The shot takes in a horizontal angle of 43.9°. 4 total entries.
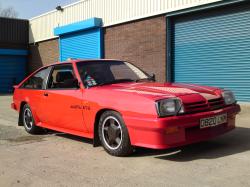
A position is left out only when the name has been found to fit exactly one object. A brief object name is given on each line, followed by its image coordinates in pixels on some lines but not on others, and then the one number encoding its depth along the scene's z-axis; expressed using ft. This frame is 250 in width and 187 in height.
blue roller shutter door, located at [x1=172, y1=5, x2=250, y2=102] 32.07
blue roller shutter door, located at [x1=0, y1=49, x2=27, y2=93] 62.64
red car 12.78
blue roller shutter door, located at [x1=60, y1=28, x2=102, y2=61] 48.53
